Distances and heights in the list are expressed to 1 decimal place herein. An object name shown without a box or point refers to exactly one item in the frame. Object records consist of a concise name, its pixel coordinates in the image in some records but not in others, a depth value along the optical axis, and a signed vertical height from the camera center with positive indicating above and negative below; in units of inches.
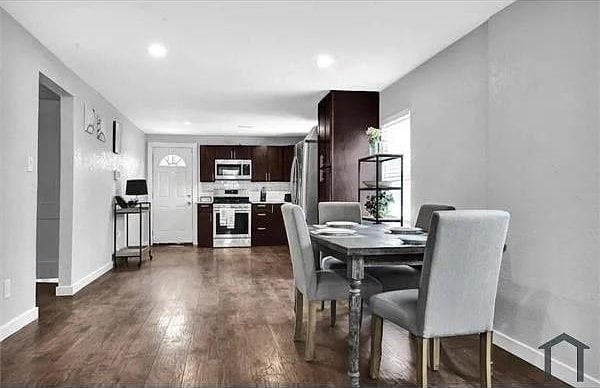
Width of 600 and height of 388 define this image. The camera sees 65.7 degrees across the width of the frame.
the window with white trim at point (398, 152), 193.6 +16.8
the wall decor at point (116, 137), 255.8 +30.1
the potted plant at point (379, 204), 185.3 -4.8
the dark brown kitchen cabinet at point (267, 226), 362.6 -27.1
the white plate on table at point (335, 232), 116.8 -10.3
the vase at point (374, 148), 183.0 +17.5
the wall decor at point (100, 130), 221.1 +29.4
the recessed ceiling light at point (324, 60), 165.8 +48.4
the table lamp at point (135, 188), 265.3 +1.5
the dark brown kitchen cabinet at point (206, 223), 356.8 -24.6
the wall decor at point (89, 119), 200.5 +31.7
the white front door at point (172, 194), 371.2 -2.6
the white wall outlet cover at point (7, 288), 127.2 -27.1
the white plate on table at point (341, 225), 144.1 -10.3
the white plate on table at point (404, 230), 123.7 -10.4
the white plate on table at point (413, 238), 99.1 -10.6
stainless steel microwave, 371.9 +17.8
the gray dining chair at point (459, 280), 80.8 -15.9
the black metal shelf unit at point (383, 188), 183.0 +1.6
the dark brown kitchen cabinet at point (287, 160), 374.9 +25.5
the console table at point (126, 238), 254.5 -27.7
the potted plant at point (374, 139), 181.6 +20.8
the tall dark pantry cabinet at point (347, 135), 218.1 +27.0
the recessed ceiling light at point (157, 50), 152.7 +47.8
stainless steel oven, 356.5 -25.3
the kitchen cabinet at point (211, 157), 370.3 +27.1
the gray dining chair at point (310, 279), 108.4 -21.1
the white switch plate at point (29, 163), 142.2 +8.2
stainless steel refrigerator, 253.4 +5.8
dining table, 92.3 -13.9
